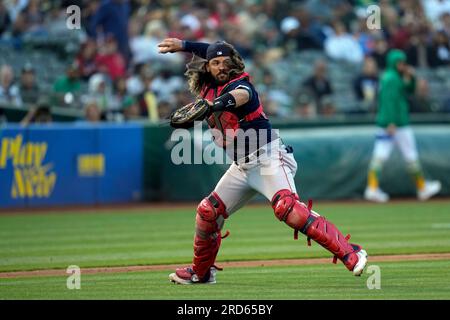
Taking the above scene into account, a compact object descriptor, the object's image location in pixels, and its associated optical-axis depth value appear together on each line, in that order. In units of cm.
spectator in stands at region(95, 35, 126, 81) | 1958
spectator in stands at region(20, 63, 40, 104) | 1808
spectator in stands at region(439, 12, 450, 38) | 2391
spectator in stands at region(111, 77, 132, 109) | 1912
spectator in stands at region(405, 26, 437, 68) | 2334
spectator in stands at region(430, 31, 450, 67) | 2358
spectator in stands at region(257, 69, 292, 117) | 2028
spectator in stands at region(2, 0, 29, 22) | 1950
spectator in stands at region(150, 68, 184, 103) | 1994
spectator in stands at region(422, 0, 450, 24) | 2488
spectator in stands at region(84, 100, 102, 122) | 1780
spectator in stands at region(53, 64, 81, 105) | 1809
